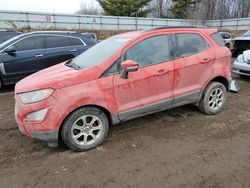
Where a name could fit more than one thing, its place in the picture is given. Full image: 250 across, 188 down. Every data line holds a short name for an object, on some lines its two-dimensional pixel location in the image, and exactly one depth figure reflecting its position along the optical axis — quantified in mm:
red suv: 3352
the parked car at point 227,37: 14989
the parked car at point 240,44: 9968
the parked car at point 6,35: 10383
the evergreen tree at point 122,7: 31250
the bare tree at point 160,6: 42250
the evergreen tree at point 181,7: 34812
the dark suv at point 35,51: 6938
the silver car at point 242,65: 7277
